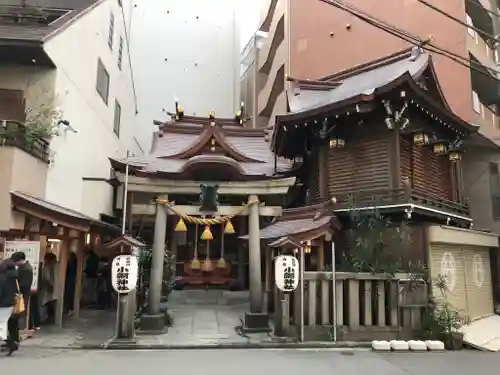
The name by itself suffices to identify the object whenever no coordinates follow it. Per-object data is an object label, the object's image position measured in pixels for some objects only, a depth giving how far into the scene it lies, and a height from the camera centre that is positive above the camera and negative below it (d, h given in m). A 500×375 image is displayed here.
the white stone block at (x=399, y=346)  10.06 -1.95
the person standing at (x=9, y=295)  8.26 -0.73
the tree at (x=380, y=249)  11.35 +0.32
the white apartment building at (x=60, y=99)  11.71 +5.23
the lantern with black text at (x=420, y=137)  12.84 +3.65
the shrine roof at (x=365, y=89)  12.11 +5.77
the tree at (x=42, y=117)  11.85 +3.99
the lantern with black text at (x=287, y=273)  10.83 -0.33
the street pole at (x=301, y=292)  10.63 -0.80
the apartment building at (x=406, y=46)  17.56 +10.22
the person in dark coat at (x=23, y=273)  9.16 -0.36
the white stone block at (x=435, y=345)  10.20 -1.95
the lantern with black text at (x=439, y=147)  13.66 +3.62
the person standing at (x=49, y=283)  12.26 -0.75
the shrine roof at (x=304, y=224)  12.02 +1.09
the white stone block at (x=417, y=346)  10.05 -1.95
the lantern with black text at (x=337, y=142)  13.45 +3.64
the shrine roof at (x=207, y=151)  16.16 +4.71
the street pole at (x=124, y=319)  10.62 -1.51
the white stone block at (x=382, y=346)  10.06 -1.96
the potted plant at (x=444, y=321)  10.48 -1.48
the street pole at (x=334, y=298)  10.68 -0.94
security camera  13.82 +4.31
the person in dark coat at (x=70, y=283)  14.09 -0.85
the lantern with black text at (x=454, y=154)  14.31 +3.53
